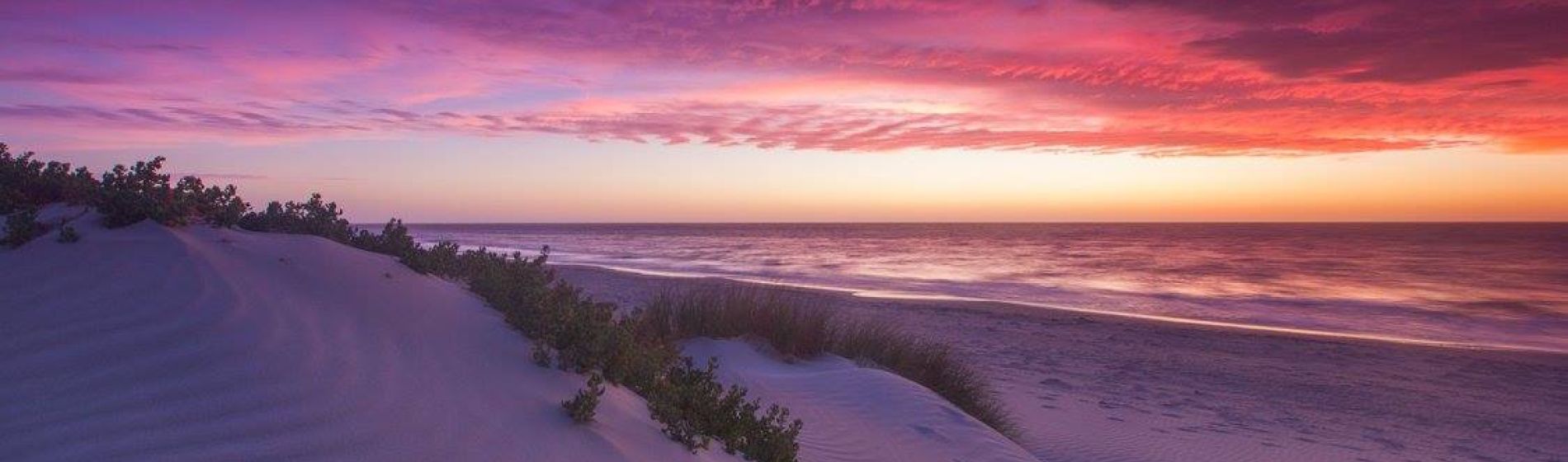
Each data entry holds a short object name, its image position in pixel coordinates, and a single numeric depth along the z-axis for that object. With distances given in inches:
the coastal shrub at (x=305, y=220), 227.9
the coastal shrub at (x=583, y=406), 154.3
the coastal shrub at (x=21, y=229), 187.0
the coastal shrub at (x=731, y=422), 186.4
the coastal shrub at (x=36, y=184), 213.6
